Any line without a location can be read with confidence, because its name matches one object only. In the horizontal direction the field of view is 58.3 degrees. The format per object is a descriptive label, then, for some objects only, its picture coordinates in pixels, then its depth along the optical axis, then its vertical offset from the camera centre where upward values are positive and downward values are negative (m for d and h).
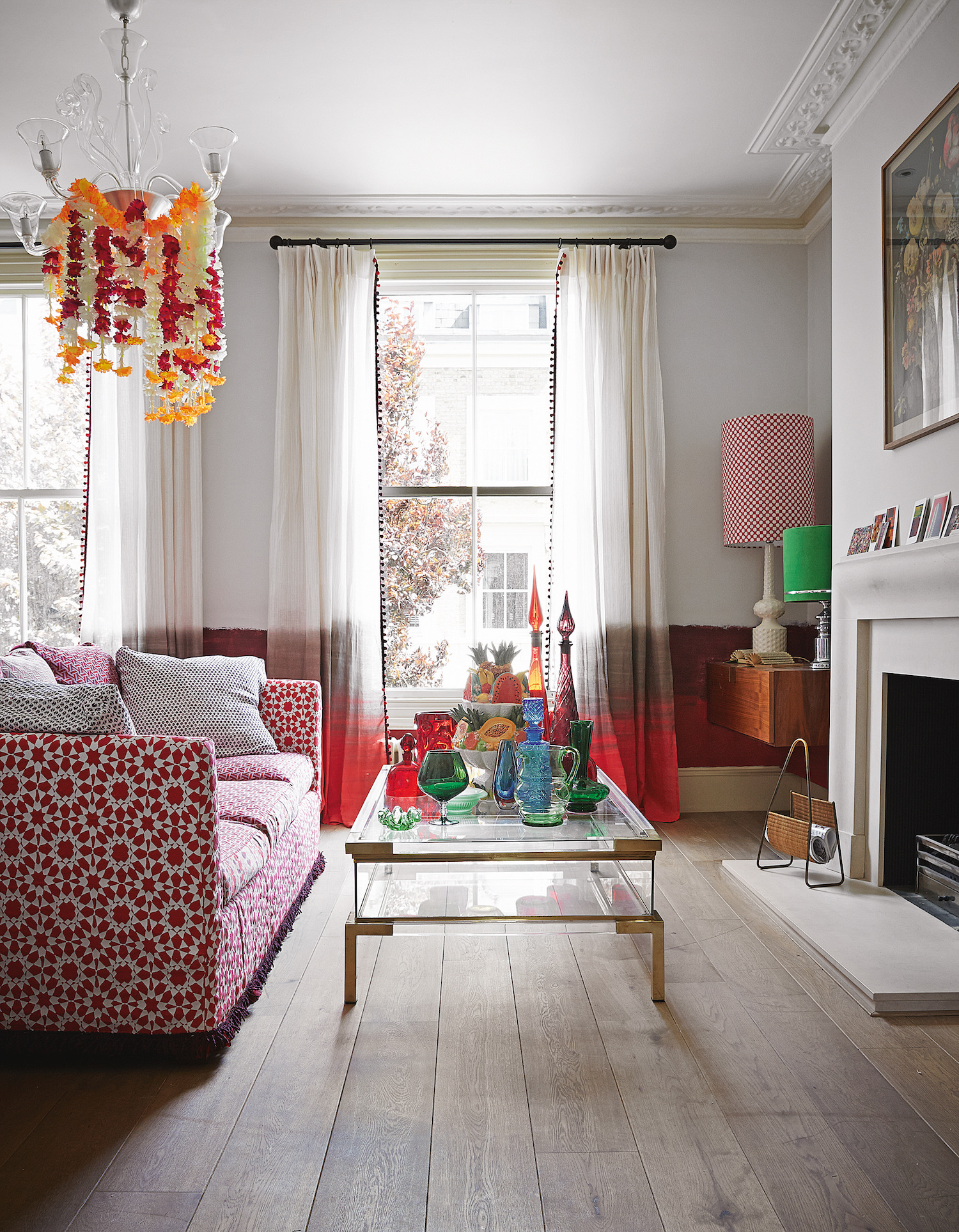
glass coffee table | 2.19 -0.78
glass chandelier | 2.22 +0.94
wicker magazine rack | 3.11 -0.80
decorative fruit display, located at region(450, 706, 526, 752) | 2.72 -0.37
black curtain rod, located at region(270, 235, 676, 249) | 4.27 +1.86
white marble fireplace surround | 2.61 -0.12
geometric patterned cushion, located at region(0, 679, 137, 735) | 1.98 -0.23
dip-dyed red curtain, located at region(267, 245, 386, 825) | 4.21 +0.49
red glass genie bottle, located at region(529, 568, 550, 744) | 2.72 -0.14
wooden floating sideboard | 3.67 -0.39
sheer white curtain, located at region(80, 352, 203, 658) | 4.22 +0.44
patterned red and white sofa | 1.88 -0.61
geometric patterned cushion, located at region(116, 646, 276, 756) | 3.16 -0.33
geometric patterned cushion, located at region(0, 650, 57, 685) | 2.82 -0.19
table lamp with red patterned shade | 3.92 +0.63
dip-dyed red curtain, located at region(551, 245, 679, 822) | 4.23 +0.51
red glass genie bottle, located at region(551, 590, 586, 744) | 2.95 -0.31
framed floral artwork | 2.55 +1.07
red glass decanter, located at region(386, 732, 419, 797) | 2.66 -0.51
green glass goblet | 2.39 -0.46
